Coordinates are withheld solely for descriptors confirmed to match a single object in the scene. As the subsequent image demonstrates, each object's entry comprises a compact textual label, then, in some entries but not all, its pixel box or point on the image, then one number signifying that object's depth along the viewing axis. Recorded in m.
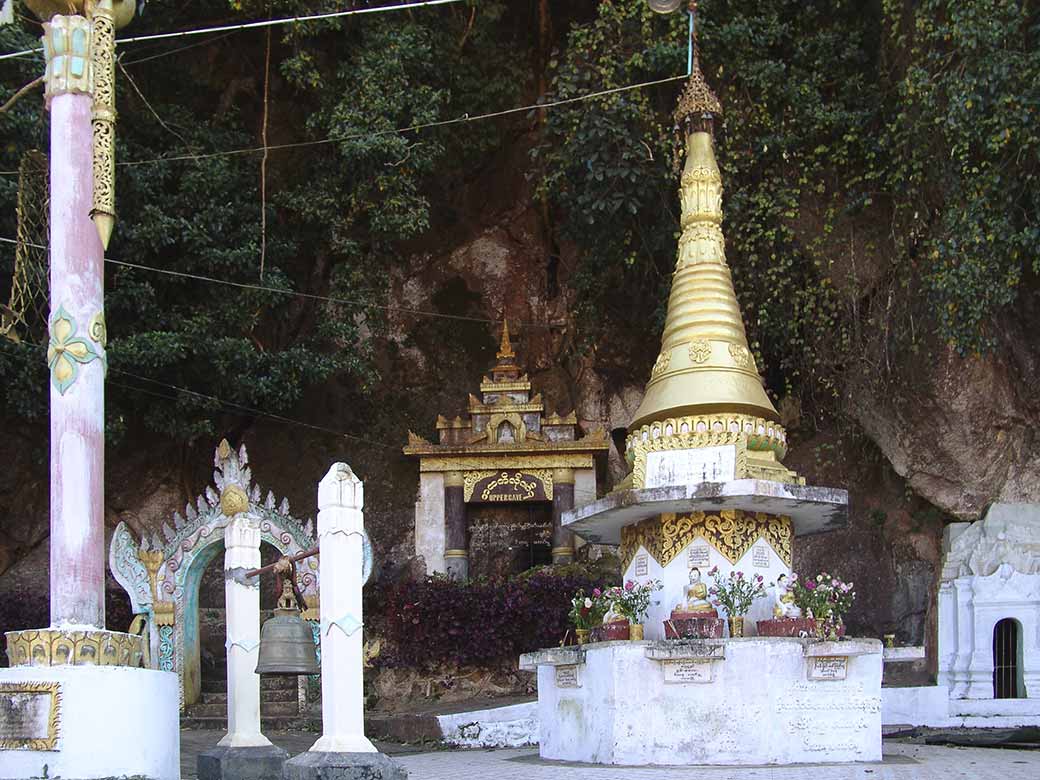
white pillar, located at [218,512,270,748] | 10.89
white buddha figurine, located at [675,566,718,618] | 12.45
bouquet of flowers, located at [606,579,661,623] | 12.96
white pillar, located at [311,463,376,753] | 8.92
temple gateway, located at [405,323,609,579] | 19.81
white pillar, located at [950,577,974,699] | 16.39
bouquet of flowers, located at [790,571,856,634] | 12.55
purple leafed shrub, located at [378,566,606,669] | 17.66
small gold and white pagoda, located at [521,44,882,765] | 12.15
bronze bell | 9.95
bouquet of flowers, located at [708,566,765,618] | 12.53
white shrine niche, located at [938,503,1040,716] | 16.28
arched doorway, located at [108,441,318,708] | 16.67
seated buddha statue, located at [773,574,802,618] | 12.45
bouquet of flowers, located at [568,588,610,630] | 13.52
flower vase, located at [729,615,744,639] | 12.48
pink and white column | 10.14
